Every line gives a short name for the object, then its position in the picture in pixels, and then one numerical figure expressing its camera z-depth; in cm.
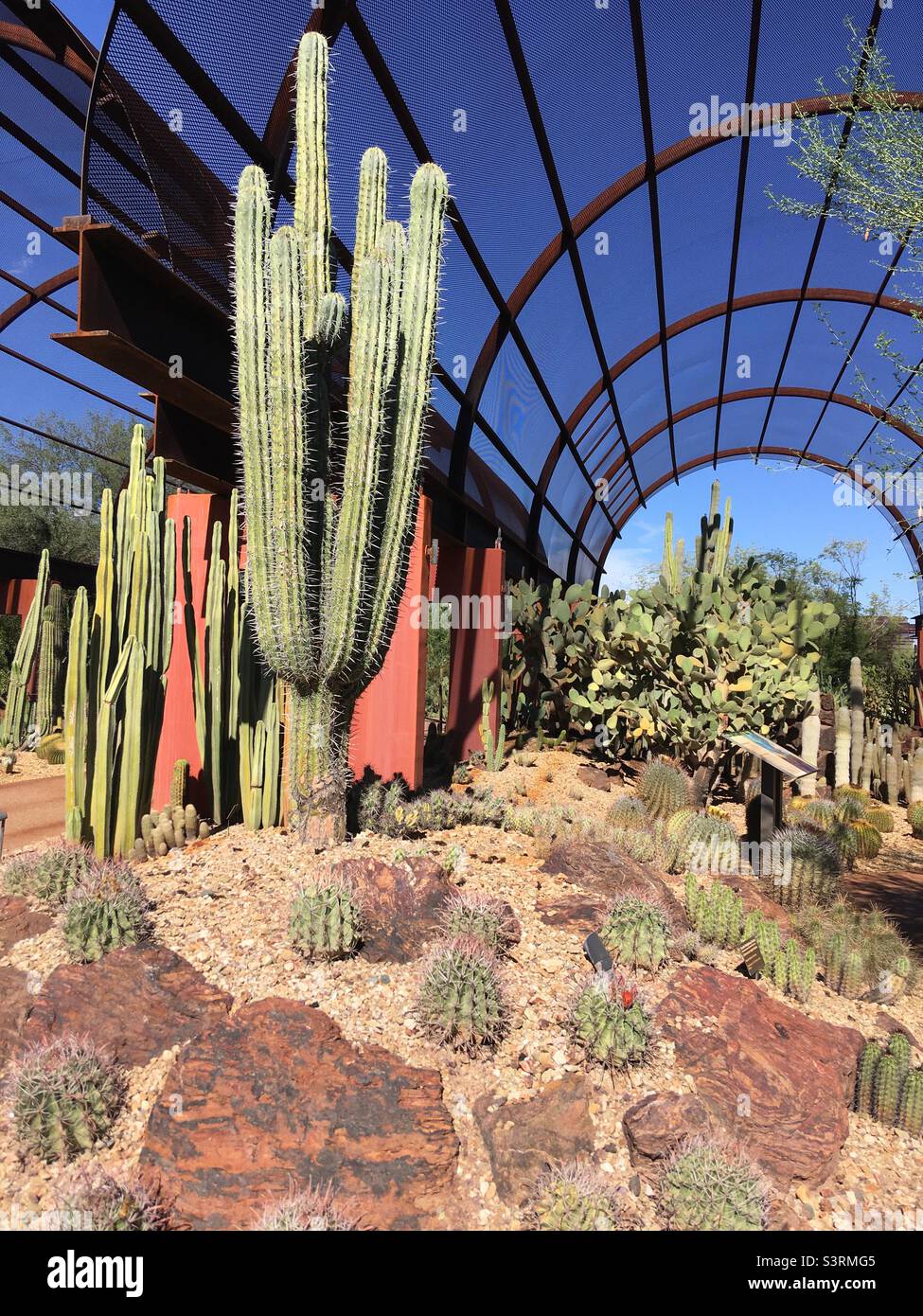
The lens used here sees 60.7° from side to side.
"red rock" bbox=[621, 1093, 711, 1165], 281
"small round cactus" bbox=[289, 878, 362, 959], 357
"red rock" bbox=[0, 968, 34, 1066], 304
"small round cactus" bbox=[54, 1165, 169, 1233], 234
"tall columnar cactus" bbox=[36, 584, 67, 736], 1110
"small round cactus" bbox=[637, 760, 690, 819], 717
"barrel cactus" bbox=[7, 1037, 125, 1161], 264
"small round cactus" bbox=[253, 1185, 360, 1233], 237
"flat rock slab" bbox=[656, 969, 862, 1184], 297
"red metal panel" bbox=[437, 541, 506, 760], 908
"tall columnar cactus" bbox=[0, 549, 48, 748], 1069
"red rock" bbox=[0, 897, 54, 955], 373
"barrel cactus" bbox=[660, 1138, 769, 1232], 253
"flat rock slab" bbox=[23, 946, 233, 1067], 309
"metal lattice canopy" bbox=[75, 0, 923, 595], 515
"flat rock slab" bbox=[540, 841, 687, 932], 457
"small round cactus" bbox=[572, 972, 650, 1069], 314
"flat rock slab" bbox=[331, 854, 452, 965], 376
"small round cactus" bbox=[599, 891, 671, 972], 379
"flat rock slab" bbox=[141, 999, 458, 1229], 257
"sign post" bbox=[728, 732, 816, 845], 540
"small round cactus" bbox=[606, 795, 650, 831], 665
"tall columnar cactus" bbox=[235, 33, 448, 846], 426
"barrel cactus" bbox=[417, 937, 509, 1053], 318
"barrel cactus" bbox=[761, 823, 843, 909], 527
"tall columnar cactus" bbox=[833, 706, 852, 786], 983
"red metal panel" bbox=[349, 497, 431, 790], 658
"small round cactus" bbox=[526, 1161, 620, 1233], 248
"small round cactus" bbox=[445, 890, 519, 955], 372
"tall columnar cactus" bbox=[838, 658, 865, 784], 1002
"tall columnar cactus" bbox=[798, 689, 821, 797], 965
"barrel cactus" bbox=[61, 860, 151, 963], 346
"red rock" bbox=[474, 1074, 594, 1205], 272
